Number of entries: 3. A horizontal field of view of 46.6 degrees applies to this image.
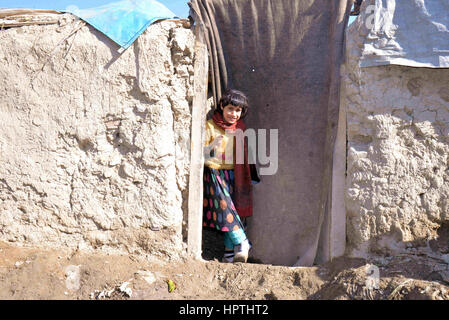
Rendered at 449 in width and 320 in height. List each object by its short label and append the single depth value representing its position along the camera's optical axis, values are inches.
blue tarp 145.9
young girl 156.2
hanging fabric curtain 150.2
